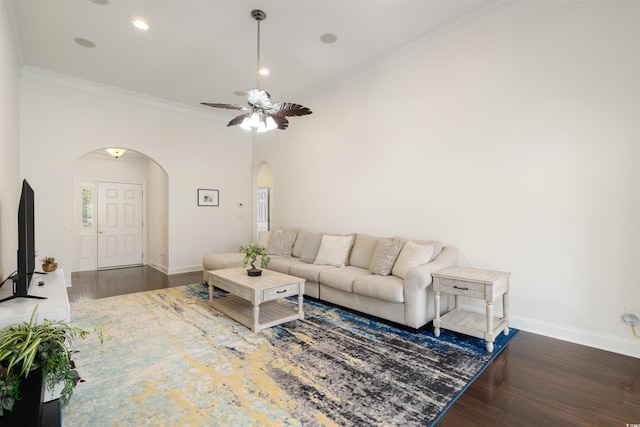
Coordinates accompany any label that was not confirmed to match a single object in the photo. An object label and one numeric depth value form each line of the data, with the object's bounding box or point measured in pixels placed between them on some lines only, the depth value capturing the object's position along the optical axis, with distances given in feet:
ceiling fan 10.09
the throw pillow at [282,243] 17.30
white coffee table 10.50
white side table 8.95
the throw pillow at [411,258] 11.13
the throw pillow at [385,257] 11.93
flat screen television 7.15
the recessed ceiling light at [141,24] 11.27
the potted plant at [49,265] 11.72
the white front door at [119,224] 22.43
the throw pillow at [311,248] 15.49
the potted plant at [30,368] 4.72
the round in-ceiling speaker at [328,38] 12.16
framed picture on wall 21.08
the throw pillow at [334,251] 14.15
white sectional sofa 10.29
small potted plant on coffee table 12.04
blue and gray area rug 6.14
